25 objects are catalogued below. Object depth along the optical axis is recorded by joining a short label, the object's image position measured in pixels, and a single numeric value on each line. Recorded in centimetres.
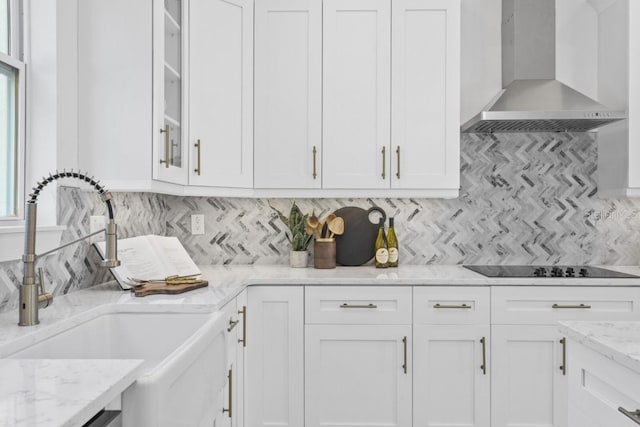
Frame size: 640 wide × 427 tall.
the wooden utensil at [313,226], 288
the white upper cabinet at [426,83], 270
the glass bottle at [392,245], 288
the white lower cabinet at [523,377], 240
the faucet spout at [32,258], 138
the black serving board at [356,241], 296
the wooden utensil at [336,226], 286
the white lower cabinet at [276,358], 244
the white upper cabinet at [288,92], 273
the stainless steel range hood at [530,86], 264
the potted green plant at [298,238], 287
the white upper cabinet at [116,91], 205
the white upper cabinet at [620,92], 265
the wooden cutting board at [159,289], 188
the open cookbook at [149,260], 203
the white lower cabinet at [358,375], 242
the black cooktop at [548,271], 250
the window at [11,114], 172
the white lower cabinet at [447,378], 242
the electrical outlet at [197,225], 306
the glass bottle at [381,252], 285
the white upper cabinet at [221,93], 252
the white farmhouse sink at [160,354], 90
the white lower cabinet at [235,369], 203
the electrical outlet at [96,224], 213
